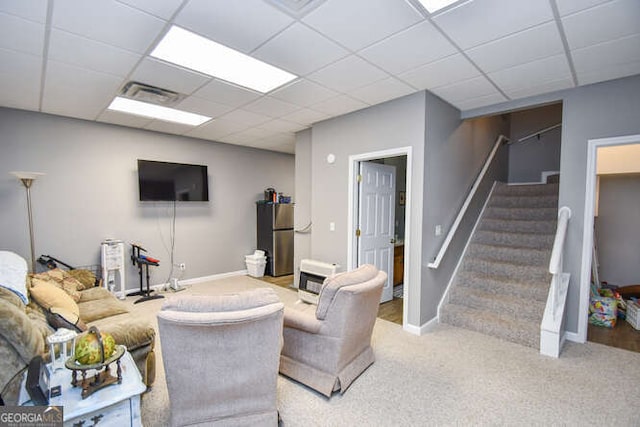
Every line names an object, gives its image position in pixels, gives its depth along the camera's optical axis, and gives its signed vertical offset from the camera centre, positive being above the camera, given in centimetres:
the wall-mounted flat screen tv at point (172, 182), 454 +33
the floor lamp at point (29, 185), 337 +20
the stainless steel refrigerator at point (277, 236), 575 -70
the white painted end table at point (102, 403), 129 -92
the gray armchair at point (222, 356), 153 -87
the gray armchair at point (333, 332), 205 -99
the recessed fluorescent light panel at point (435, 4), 176 +122
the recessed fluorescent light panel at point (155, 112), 352 +119
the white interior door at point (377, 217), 395 -23
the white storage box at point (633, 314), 323 -129
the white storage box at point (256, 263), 575 -124
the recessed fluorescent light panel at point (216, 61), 219 +122
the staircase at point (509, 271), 319 -90
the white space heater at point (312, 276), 401 -109
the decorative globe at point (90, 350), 137 -72
